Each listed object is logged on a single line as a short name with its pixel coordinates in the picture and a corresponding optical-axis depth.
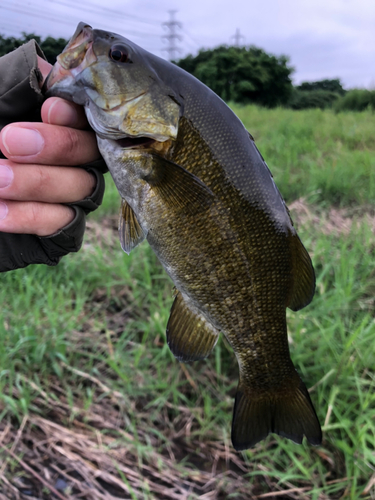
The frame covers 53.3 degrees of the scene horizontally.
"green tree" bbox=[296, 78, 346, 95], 38.75
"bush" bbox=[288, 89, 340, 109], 35.44
